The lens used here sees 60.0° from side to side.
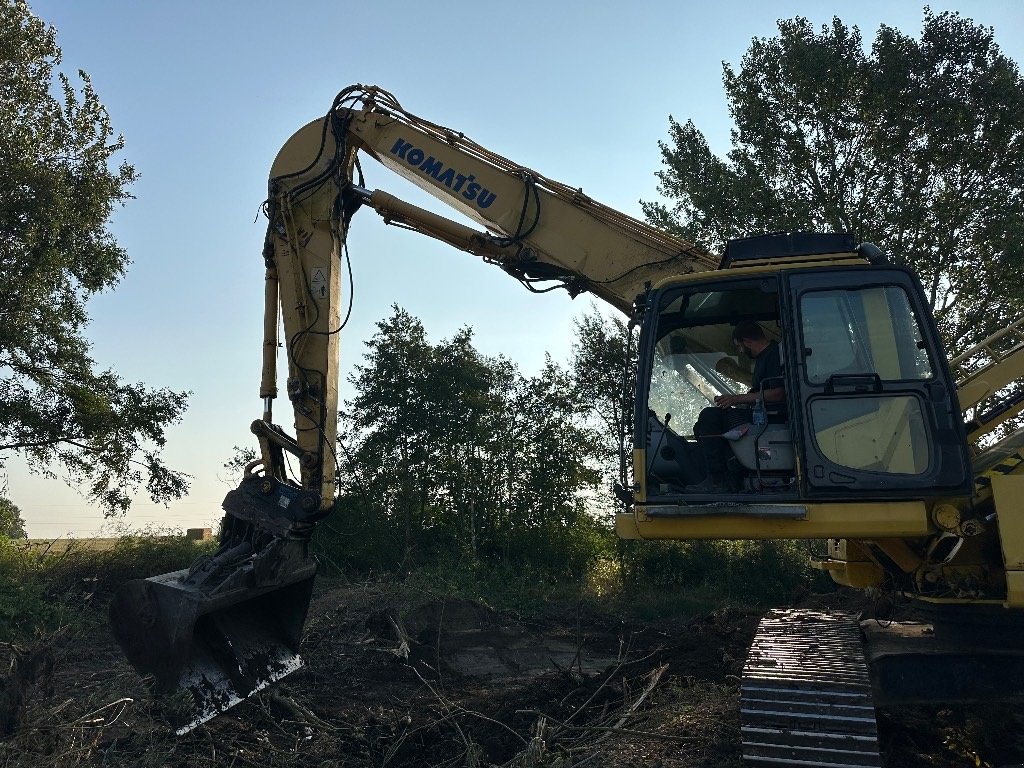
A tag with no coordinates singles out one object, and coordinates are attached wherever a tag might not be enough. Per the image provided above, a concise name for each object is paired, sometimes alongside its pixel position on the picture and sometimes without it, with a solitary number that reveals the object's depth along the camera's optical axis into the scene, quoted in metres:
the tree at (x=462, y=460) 17.98
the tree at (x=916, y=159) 14.16
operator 5.13
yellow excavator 4.75
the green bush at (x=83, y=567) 12.48
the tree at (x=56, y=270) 14.91
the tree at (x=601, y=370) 17.81
